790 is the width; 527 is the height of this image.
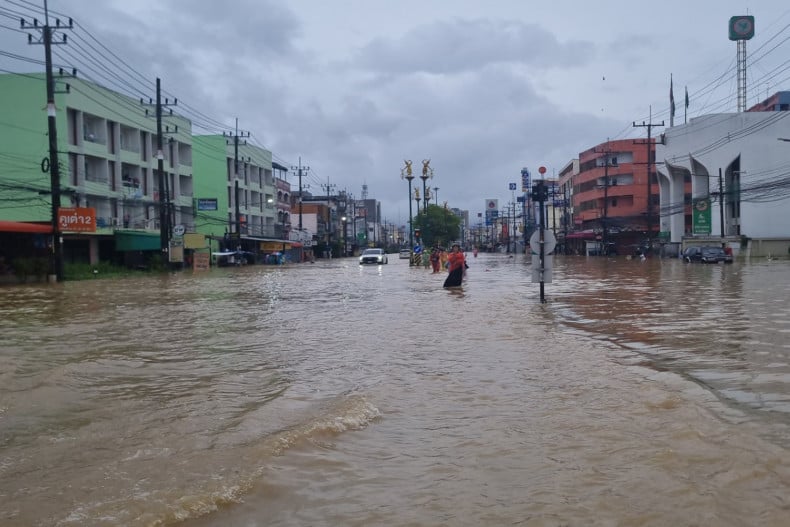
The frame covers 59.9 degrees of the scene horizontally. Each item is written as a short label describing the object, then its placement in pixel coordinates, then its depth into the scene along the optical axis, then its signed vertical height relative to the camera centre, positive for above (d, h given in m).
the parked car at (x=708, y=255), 47.25 -1.02
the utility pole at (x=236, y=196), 60.00 +4.86
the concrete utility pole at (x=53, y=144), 31.75 +5.07
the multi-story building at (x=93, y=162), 43.59 +6.30
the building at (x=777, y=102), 72.69 +15.29
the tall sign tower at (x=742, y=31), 63.50 +19.34
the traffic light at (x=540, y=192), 17.11 +1.31
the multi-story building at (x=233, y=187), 72.44 +7.14
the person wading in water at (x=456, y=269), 25.75 -0.90
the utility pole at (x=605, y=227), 75.55 +1.70
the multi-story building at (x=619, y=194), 85.44 +6.27
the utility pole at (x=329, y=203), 114.72 +8.15
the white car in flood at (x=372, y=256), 58.56 -0.82
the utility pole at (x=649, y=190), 66.37 +4.60
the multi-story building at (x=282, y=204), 90.00 +6.31
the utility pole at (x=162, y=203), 42.16 +3.01
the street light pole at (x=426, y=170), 71.19 +7.90
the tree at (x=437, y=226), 110.19 +3.26
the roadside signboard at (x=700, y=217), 61.69 +2.15
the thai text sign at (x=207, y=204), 59.53 +4.04
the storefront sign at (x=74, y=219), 34.34 +1.70
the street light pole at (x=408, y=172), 70.56 +7.67
